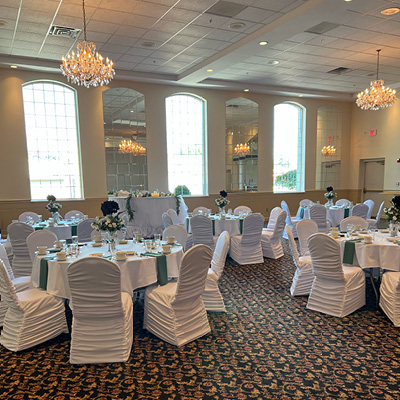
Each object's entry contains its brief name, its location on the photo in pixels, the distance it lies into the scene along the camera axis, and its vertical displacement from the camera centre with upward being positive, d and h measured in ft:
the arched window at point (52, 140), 31.63 +3.63
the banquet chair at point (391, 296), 12.39 -5.12
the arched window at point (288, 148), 43.01 +3.18
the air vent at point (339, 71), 32.32 +10.27
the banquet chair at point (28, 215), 24.63 -3.24
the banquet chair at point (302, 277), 15.57 -5.26
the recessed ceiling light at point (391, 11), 19.24 +9.68
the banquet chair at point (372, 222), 28.61 -4.83
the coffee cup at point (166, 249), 12.94 -3.09
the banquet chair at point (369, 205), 29.04 -3.32
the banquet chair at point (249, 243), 21.27 -4.91
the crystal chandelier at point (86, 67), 17.98 +6.20
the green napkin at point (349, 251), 14.53 -3.76
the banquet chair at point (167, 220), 23.56 -3.49
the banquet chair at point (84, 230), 20.95 -3.67
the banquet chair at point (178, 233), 16.58 -3.14
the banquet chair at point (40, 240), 15.19 -3.09
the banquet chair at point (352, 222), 19.51 -3.27
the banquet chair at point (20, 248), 18.25 -4.17
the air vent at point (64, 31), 21.74 +10.10
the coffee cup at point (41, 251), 12.85 -3.05
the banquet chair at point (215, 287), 13.82 -5.02
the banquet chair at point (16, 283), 12.93 -4.47
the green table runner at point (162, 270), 12.35 -3.77
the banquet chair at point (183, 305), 10.78 -4.79
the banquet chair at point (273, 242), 22.67 -5.18
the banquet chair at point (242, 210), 25.67 -3.17
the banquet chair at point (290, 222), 28.73 -4.75
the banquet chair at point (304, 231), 17.61 -3.40
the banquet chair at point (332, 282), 13.10 -4.82
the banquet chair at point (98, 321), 9.75 -4.79
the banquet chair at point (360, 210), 27.99 -3.59
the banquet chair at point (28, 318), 10.80 -5.04
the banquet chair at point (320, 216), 27.61 -4.00
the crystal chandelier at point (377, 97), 27.68 +6.39
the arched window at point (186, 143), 37.52 +3.64
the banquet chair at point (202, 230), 20.26 -3.71
